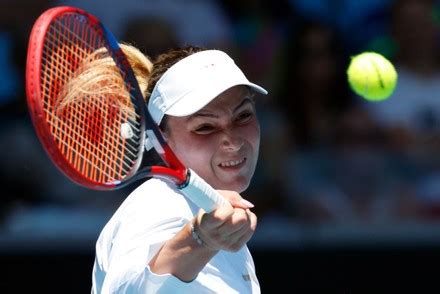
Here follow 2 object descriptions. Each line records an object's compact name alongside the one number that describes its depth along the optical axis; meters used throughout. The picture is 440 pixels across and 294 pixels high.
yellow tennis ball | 9.09
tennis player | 5.94
